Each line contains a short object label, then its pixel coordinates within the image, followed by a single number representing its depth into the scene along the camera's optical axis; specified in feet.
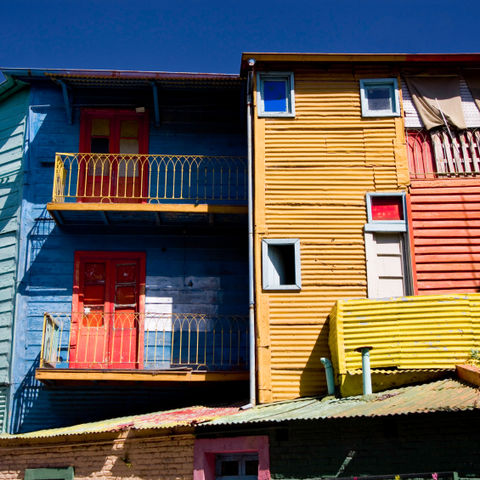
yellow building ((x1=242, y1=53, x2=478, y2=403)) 45.16
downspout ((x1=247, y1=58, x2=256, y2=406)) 44.24
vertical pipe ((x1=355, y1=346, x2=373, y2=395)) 39.47
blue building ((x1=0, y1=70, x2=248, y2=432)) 48.78
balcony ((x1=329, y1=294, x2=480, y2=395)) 40.06
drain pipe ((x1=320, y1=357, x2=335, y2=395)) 42.16
